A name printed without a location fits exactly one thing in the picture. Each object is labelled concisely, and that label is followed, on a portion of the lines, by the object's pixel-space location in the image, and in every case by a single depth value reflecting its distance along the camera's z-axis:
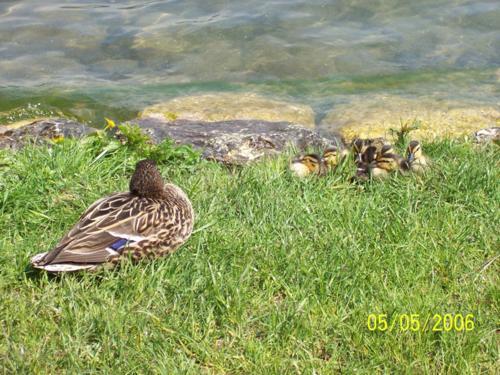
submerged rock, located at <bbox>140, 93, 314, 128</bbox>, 8.50
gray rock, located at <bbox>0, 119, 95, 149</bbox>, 6.86
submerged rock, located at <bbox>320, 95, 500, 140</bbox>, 7.93
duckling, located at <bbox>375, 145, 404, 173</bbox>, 5.96
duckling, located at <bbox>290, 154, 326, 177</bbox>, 6.01
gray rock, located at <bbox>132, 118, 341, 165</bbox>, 6.68
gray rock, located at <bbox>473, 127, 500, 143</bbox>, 6.86
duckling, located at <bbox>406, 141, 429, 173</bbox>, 5.98
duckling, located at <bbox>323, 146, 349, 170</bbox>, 6.20
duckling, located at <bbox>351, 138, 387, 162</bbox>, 6.30
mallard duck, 4.57
